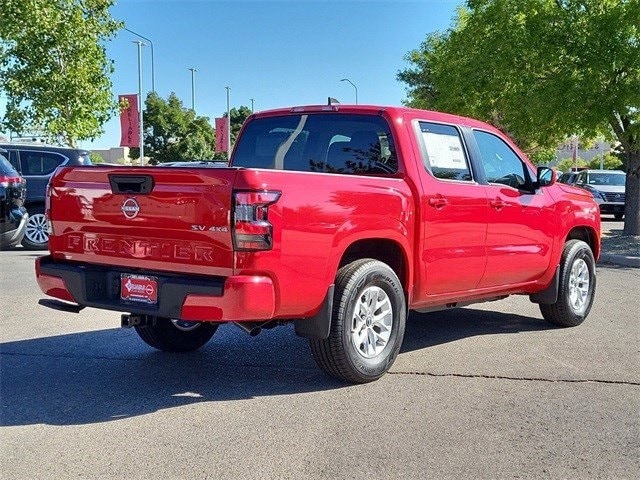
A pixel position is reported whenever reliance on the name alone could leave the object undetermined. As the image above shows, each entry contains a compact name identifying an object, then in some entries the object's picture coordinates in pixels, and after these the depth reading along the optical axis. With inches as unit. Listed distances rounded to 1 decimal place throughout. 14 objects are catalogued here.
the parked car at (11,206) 404.8
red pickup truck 166.7
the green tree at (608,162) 2748.5
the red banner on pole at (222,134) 1721.3
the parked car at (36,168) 524.1
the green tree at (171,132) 1910.7
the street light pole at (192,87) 2303.8
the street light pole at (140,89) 1273.4
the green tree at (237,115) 2878.9
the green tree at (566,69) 558.3
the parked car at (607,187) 957.8
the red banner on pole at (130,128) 1253.1
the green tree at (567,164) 3025.8
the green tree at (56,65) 847.1
